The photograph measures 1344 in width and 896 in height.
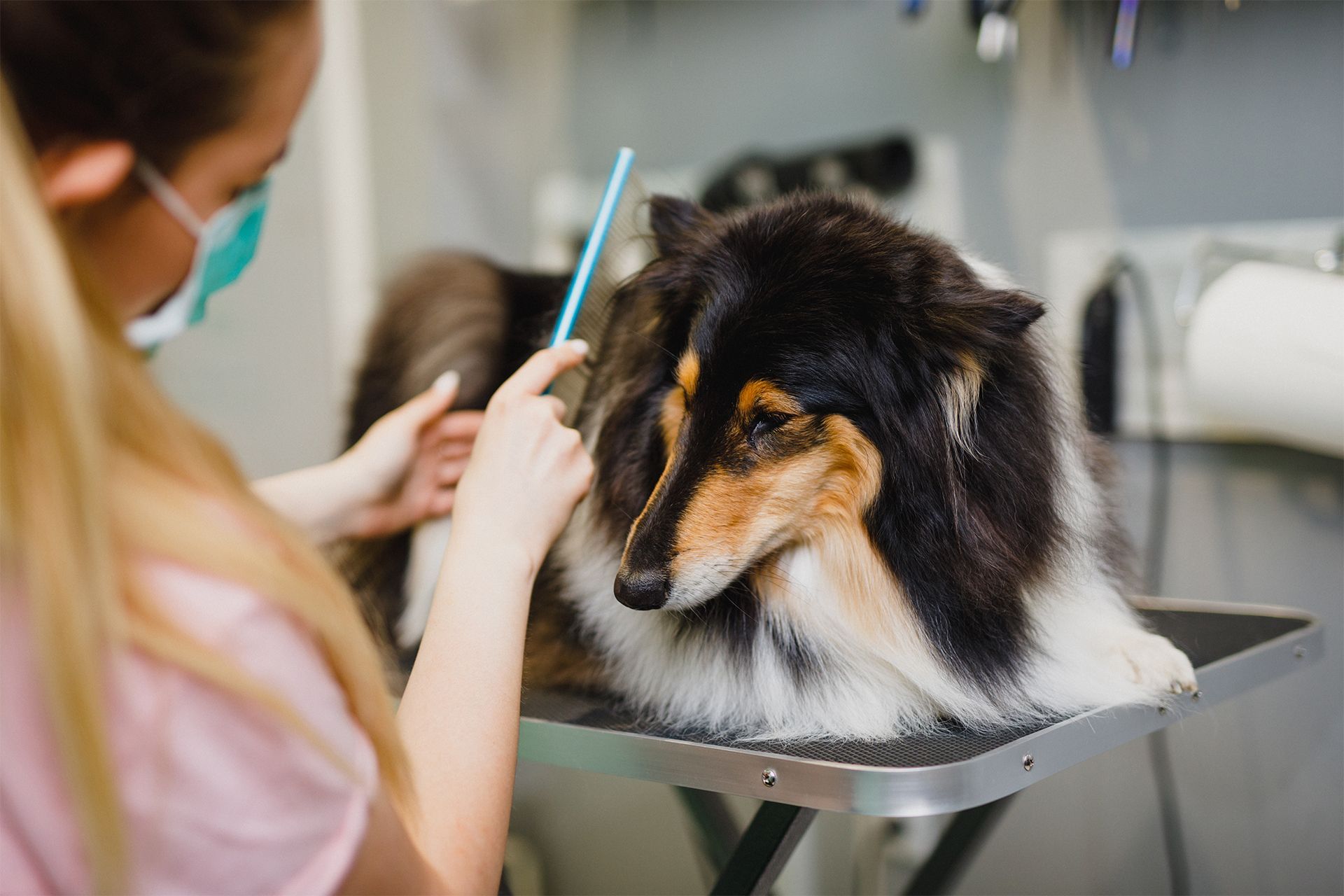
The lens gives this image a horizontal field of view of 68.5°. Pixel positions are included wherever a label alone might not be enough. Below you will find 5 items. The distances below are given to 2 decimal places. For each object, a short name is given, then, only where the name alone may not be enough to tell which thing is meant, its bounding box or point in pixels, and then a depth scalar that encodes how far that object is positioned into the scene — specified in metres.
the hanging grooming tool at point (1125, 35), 1.67
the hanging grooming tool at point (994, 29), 1.75
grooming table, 0.77
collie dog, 0.93
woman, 0.47
